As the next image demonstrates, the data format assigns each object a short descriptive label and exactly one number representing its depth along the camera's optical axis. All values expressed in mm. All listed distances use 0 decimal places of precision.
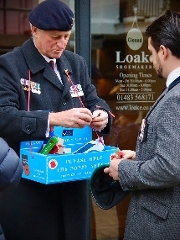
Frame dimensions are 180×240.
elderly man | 2936
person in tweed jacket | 2447
